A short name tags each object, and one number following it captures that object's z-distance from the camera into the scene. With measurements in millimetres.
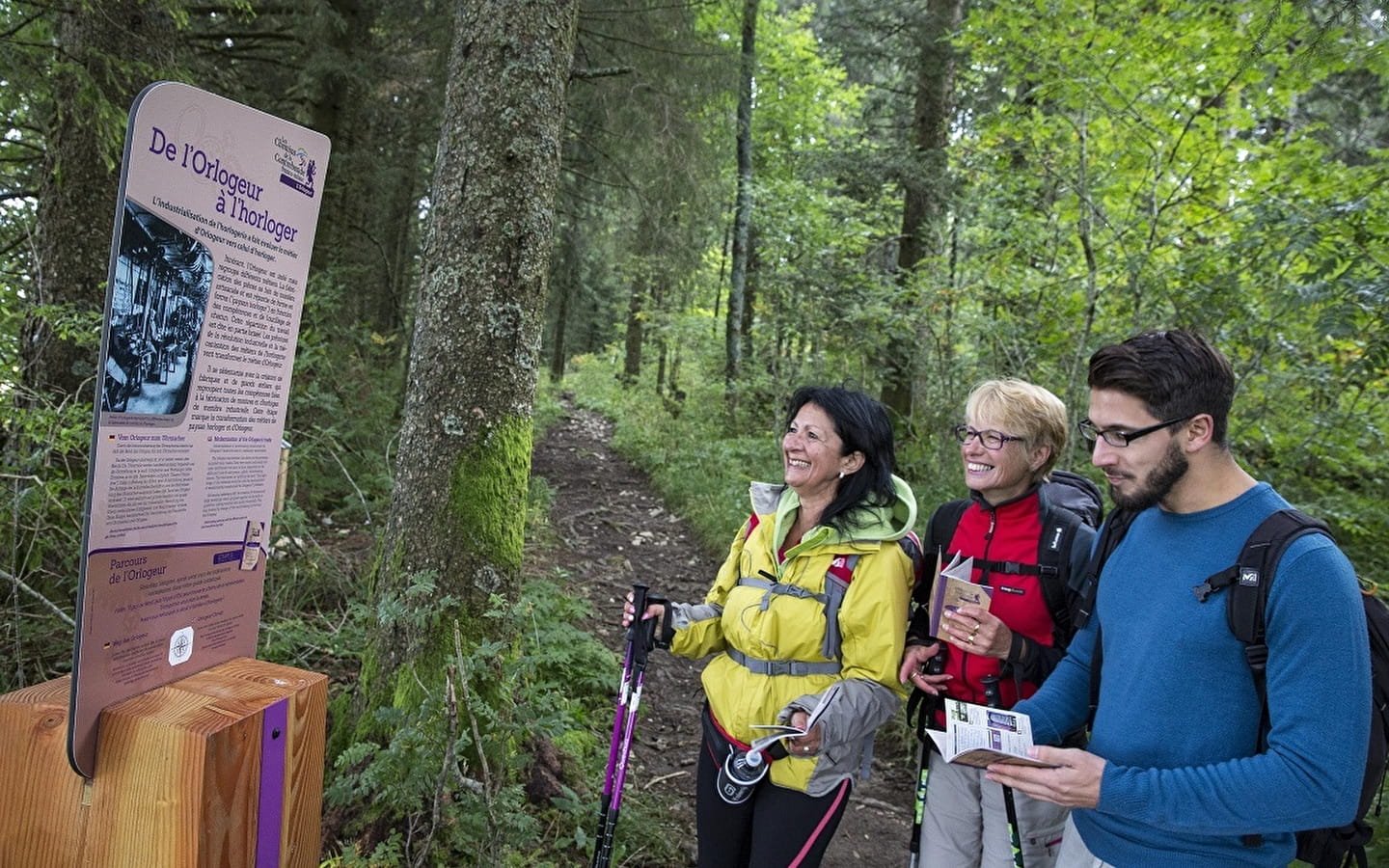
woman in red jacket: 2498
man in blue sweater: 1586
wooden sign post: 1457
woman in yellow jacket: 2545
